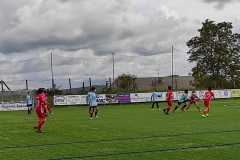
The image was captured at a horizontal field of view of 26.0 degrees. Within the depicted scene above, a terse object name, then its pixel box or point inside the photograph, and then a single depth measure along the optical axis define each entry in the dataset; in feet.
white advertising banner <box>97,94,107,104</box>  202.79
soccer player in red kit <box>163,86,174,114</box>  122.52
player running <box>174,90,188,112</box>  136.66
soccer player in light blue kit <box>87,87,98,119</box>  108.27
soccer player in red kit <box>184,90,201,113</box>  135.38
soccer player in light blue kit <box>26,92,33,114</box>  149.89
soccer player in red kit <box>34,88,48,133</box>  74.33
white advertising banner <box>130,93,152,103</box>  211.41
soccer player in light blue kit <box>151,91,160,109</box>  184.88
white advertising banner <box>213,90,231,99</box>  233.14
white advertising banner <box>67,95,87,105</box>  199.72
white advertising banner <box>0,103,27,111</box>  185.88
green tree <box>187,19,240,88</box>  306.55
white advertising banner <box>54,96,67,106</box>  198.18
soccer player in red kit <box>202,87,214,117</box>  108.83
